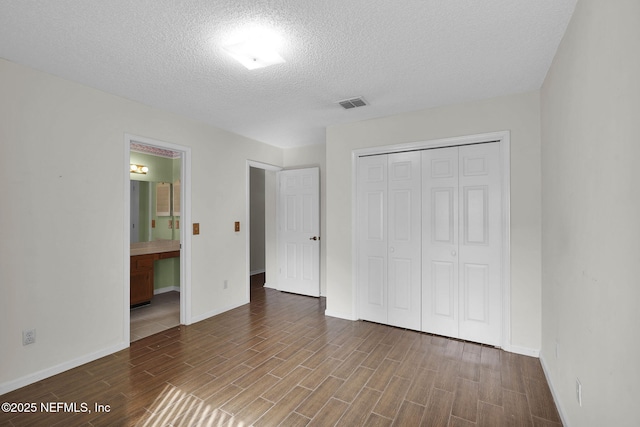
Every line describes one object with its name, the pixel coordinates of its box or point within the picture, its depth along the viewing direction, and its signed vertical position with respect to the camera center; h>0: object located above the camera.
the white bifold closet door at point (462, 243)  3.04 -0.30
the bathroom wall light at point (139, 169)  4.75 +0.76
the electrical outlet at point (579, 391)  1.62 -0.99
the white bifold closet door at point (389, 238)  3.47 -0.29
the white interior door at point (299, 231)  4.92 -0.28
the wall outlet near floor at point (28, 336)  2.37 -0.99
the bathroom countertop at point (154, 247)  4.28 -0.51
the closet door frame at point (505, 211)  2.92 +0.04
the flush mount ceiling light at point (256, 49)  2.02 +1.17
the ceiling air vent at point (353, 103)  3.08 +1.21
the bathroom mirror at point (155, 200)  4.94 +0.26
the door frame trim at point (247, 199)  4.58 +0.24
